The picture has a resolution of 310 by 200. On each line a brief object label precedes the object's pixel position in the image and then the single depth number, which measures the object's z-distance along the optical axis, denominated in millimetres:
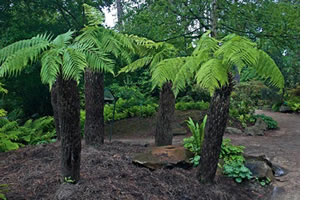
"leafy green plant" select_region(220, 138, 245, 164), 4430
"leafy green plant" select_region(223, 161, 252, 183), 4039
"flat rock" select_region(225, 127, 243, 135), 8203
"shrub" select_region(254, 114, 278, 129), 9188
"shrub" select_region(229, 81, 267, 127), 9633
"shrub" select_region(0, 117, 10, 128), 7129
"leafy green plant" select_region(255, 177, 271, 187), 4043
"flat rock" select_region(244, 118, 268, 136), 8198
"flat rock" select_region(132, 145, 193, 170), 4062
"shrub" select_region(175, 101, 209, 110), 10055
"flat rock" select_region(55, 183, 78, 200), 2893
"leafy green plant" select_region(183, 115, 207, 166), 4603
